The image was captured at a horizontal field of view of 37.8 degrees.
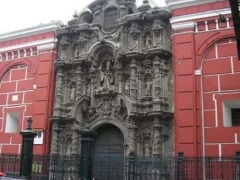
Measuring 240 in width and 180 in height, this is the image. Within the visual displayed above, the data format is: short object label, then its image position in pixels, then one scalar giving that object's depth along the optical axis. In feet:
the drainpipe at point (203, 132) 39.13
